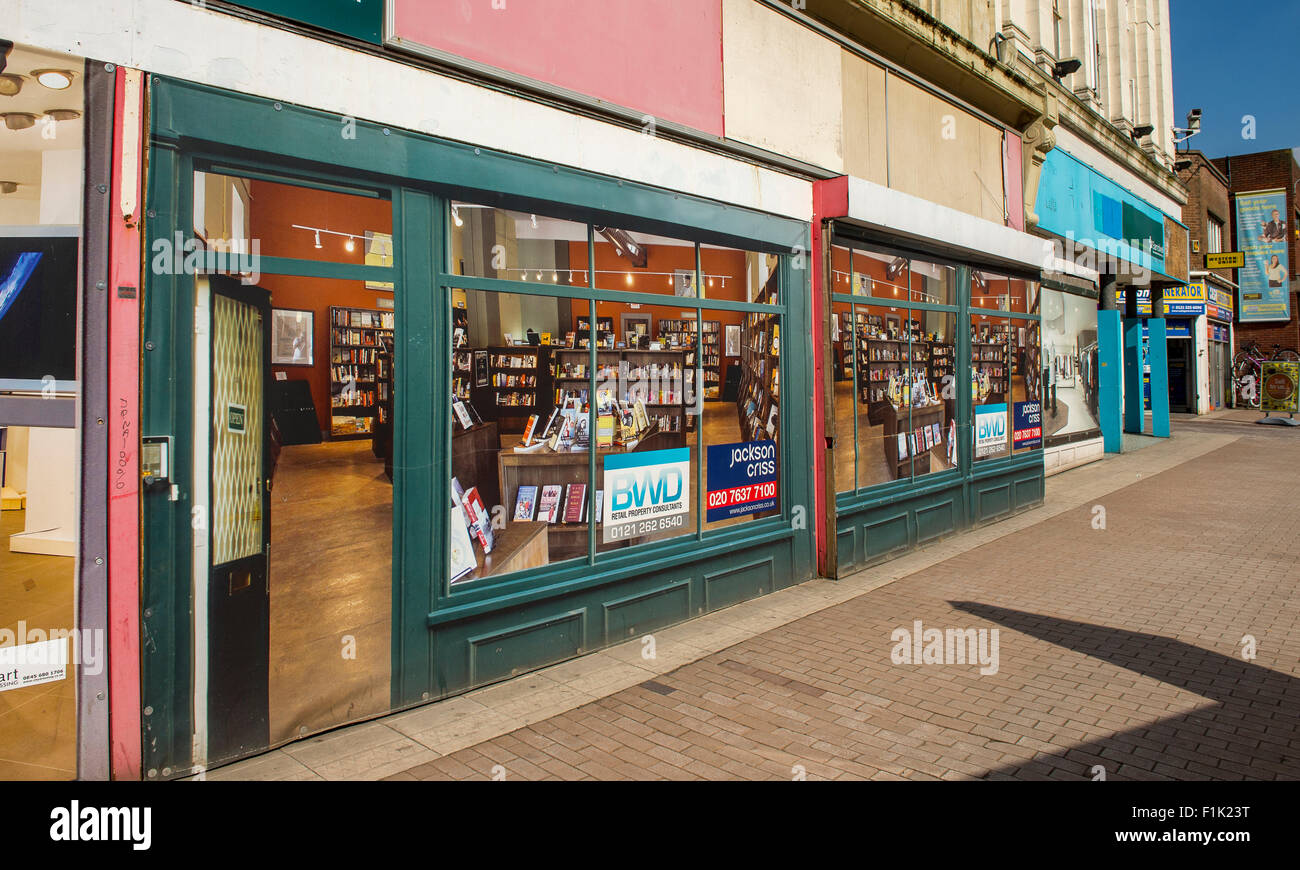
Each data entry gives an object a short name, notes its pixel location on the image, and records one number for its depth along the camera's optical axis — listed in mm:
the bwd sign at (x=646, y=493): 5832
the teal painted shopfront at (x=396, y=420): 3777
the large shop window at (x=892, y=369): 8062
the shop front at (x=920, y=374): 7891
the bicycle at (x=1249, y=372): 32250
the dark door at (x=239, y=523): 3906
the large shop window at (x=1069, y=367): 14375
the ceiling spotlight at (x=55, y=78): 3488
